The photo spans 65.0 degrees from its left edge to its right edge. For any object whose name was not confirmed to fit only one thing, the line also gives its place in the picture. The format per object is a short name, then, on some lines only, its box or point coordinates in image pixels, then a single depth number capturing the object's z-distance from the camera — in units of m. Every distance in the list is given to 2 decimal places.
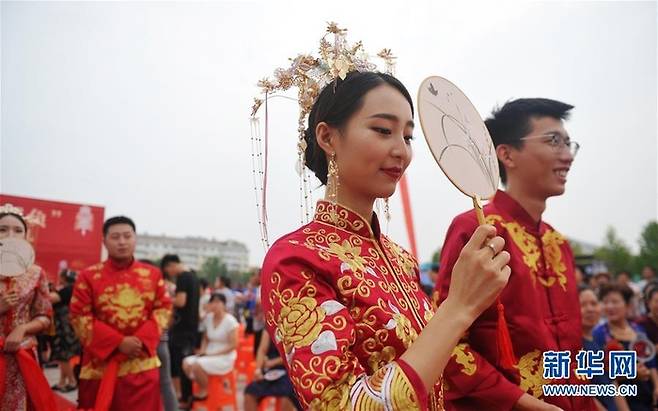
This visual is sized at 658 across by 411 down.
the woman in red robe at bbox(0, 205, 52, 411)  2.81
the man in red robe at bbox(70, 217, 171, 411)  3.54
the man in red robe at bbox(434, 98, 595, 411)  1.92
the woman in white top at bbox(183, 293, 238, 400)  5.54
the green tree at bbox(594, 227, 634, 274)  36.88
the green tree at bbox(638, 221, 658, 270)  34.18
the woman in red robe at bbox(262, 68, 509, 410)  1.03
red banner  7.38
